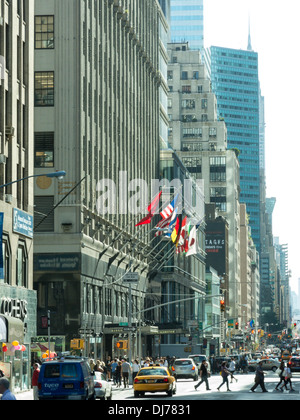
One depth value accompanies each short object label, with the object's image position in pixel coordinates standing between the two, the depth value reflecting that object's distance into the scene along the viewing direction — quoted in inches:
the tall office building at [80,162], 2571.4
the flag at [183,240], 3293.8
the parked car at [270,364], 3618.9
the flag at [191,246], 3281.0
